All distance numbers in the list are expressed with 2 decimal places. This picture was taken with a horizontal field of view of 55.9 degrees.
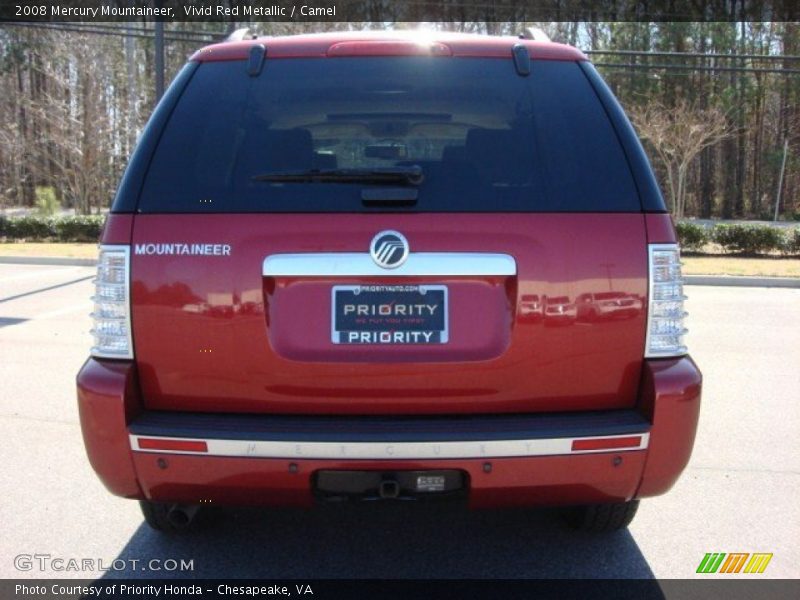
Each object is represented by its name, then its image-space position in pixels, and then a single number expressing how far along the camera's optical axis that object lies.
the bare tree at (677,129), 32.81
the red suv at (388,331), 2.37
